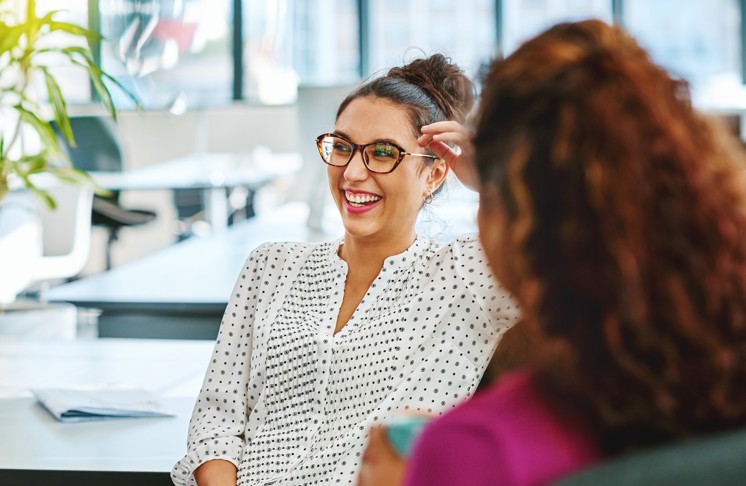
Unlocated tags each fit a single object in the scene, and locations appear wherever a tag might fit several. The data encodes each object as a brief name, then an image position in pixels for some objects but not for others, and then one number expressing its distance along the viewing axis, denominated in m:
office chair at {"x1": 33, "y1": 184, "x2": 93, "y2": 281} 5.49
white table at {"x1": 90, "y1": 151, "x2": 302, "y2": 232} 5.94
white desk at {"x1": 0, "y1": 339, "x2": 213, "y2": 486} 1.66
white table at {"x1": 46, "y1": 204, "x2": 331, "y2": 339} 2.94
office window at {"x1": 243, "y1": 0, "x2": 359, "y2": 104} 9.02
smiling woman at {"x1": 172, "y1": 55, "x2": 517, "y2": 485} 1.65
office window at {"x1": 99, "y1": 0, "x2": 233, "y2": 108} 8.77
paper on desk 1.92
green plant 2.83
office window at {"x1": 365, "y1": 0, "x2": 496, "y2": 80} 9.10
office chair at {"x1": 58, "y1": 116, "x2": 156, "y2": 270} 6.58
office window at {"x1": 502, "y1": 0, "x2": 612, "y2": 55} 8.98
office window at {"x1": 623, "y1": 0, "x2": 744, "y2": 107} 8.88
